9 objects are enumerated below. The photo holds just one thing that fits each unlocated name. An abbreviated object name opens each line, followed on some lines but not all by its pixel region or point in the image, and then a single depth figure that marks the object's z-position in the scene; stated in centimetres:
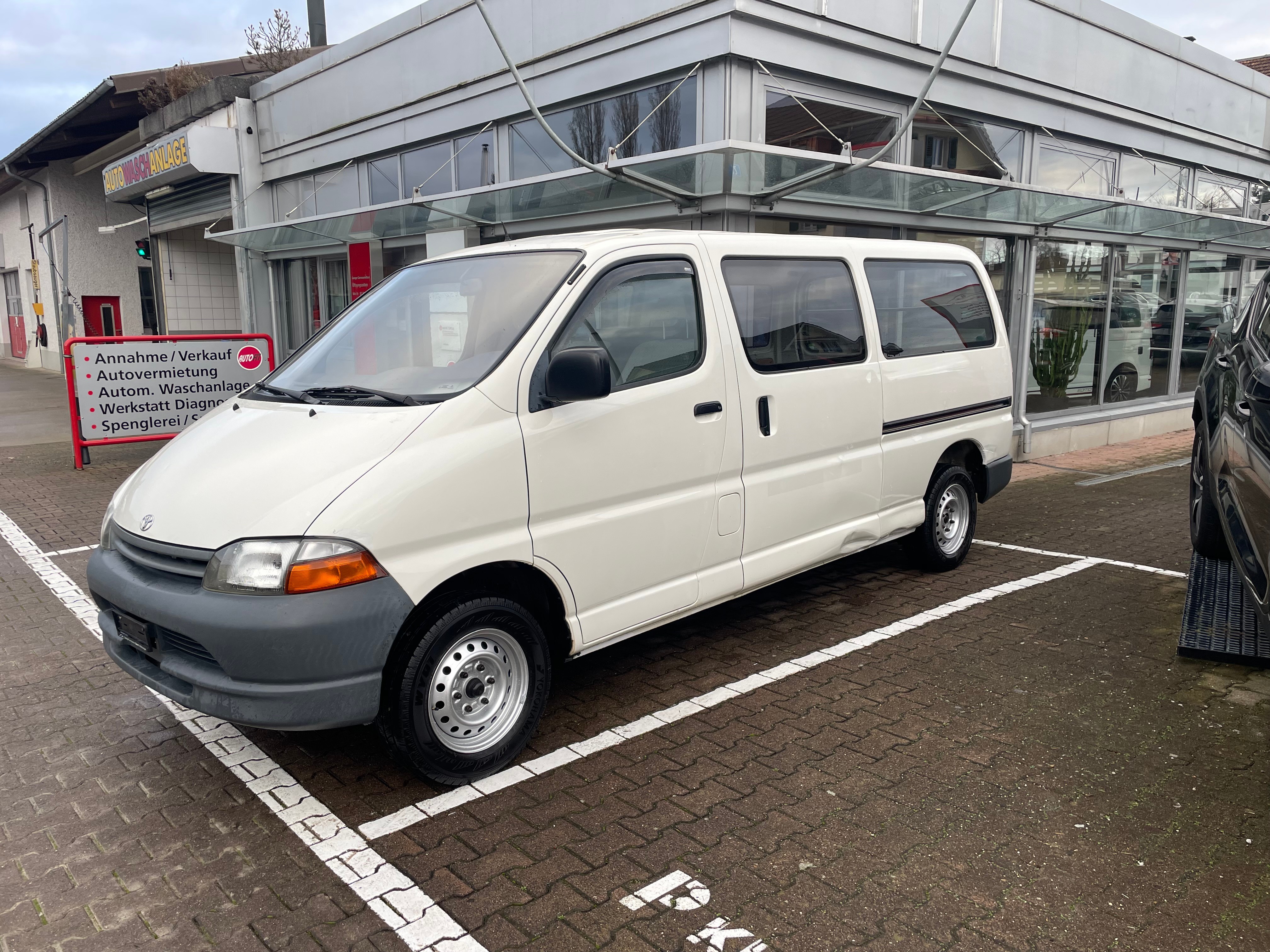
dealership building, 801
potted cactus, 1133
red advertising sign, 993
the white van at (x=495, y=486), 319
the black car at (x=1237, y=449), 358
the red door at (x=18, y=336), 3028
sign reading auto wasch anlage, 1448
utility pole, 2219
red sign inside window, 1211
